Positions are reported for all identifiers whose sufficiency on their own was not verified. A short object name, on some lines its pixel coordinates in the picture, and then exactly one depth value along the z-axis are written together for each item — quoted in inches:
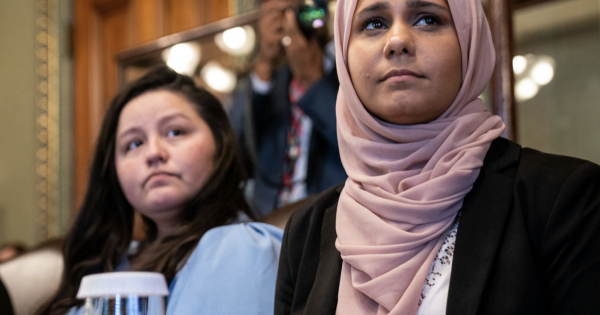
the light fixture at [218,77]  80.0
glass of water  29.2
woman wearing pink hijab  29.9
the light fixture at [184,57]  85.0
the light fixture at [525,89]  59.7
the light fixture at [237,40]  78.8
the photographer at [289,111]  64.1
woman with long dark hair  46.6
